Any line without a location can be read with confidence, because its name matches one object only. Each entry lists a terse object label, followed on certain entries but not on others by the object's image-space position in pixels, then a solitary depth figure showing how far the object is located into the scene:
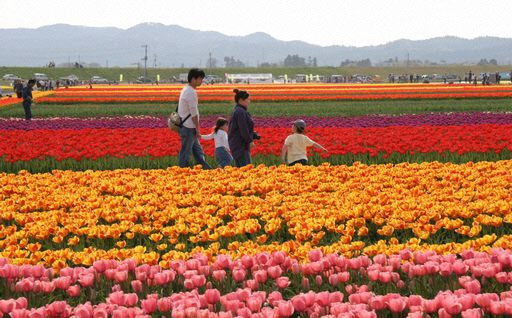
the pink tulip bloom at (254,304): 9.39
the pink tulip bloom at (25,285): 11.23
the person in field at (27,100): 62.62
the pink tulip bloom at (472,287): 10.26
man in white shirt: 28.14
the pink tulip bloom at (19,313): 9.23
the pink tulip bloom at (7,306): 9.87
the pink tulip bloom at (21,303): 9.92
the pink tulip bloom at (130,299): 10.05
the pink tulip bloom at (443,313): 8.94
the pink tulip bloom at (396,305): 9.17
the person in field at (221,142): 28.95
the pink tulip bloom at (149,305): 9.66
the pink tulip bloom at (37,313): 9.35
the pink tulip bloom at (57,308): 9.84
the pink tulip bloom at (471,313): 8.62
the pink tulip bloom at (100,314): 9.52
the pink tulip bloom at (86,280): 11.37
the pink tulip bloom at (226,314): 8.99
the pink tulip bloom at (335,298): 9.84
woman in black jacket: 27.70
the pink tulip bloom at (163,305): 9.95
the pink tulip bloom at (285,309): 9.10
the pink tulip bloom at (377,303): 9.52
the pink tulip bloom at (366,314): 8.75
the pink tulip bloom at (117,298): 10.00
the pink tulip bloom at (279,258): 12.15
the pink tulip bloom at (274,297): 9.90
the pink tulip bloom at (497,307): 9.05
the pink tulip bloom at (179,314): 9.23
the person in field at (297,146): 27.75
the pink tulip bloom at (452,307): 8.98
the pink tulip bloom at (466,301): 9.27
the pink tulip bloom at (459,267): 11.13
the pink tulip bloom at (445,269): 11.23
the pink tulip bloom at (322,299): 9.68
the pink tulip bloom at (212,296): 10.00
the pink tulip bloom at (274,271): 11.37
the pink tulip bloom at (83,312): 9.62
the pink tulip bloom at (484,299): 9.36
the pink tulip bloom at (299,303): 9.55
